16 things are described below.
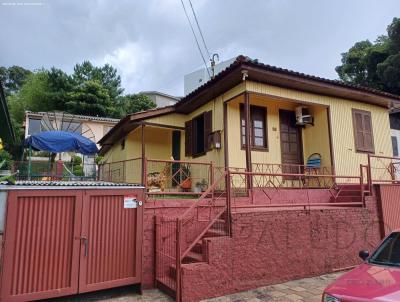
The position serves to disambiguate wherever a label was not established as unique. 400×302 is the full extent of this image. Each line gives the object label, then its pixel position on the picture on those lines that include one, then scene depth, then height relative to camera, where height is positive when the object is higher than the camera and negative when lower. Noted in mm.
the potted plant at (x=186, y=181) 10322 +575
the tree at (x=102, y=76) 31041 +12857
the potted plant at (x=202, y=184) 9872 +441
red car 3209 -985
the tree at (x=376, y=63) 20172 +10075
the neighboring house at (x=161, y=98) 38000 +12742
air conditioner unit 10914 +2837
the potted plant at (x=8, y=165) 12633 +1455
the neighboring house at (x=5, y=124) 6390 +2036
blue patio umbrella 10758 +2055
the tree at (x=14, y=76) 44953 +18312
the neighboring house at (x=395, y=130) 15719 +3448
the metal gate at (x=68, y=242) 5082 -778
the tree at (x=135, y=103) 31219 +9795
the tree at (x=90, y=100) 27500 +9004
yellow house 9422 +2634
